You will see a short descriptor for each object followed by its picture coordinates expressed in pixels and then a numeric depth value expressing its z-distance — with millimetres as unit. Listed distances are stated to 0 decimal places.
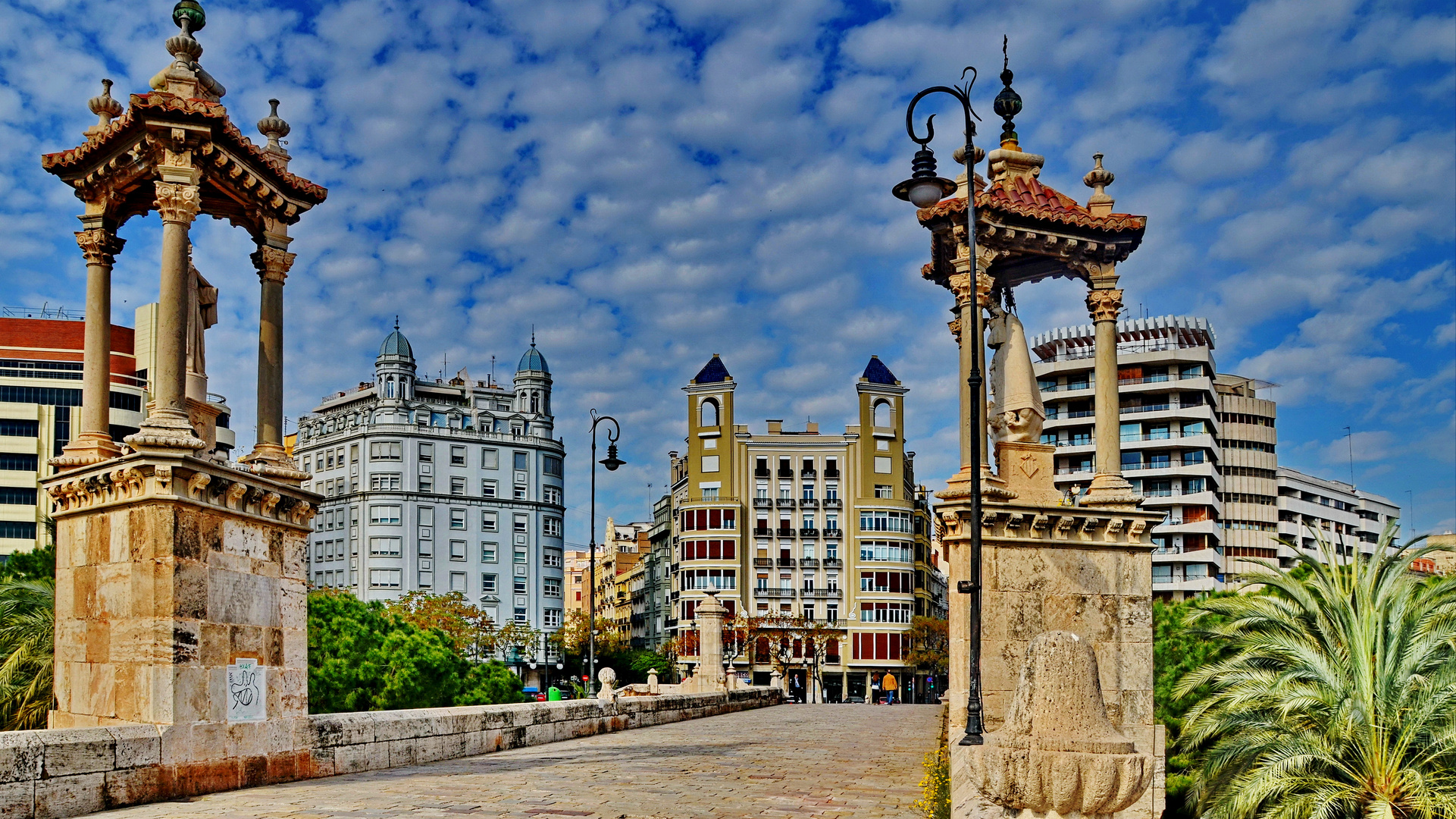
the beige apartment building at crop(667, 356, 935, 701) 92125
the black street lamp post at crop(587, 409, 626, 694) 39969
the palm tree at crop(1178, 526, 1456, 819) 17609
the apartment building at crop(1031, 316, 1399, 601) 85312
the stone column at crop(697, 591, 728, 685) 38719
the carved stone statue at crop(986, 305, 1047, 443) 16422
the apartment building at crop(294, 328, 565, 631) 101562
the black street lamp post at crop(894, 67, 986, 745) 13570
